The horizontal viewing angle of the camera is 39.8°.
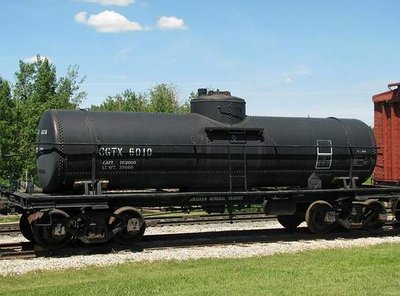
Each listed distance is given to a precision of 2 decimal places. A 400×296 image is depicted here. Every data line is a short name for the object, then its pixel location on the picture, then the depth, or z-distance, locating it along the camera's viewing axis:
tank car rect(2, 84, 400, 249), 12.04
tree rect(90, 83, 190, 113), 51.67
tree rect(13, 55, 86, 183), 30.45
